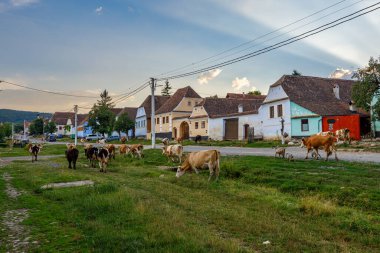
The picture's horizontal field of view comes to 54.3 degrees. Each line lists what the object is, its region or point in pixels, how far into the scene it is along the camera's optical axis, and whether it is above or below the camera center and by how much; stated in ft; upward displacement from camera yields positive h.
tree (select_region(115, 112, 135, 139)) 238.89 +11.87
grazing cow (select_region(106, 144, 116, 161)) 90.58 -2.08
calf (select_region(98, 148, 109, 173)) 67.50 -2.92
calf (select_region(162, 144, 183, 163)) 77.56 -2.42
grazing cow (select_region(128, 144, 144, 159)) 88.89 -2.20
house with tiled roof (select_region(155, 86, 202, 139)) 212.23 +16.31
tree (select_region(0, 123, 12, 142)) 242.99 +10.05
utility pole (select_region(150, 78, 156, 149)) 120.88 +18.24
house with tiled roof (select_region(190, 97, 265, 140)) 169.27 +10.17
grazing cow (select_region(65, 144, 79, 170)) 76.43 -2.43
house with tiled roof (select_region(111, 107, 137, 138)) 274.77 +21.62
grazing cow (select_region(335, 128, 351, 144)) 108.68 +0.78
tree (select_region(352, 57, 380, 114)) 109.09 +15.60
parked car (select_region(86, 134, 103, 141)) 264.68 +3.68
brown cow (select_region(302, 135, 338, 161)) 66.64 -0.93
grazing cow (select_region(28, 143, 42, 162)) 100.89 -1.93
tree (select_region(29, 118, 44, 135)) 431.02 +19.64
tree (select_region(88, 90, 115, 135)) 211.82 +13.20
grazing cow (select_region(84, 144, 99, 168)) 78.49 -2.59
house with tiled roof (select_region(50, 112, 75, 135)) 445.78 +27.34
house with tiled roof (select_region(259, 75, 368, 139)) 133.28 +11.75
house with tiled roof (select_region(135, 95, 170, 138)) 241.76 +16.76
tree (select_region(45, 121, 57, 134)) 396.30 +16.62
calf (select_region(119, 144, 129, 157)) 97.11 -2.15
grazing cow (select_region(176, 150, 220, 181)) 52.54 -3.15
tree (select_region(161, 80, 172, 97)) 405.59 +55.81
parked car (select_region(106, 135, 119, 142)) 252.26 +2.49
